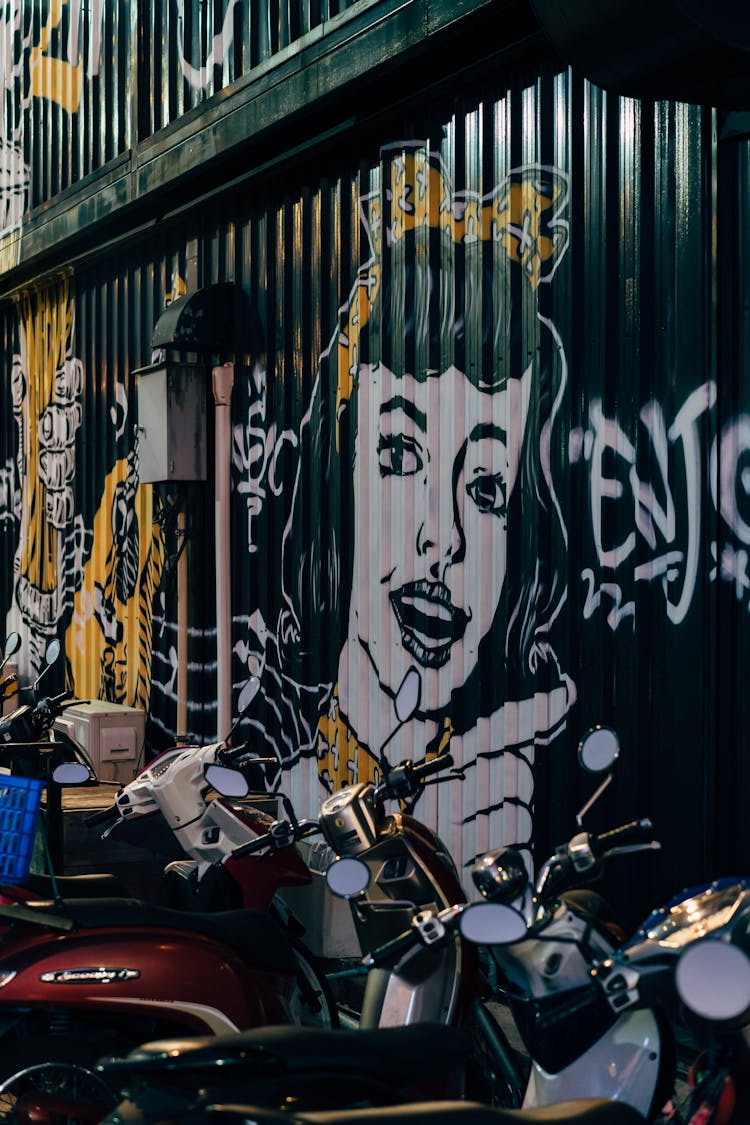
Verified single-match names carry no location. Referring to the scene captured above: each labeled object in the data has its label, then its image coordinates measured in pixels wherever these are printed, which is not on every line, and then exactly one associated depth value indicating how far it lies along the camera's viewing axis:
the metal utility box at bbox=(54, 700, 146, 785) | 8.79
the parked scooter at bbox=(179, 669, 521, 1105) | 3.60
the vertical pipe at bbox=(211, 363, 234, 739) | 7.91
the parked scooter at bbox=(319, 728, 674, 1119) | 2.79
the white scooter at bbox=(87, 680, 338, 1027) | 4.64
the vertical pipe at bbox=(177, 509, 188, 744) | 8.34
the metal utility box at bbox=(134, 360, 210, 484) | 8.04
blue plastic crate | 3.67
